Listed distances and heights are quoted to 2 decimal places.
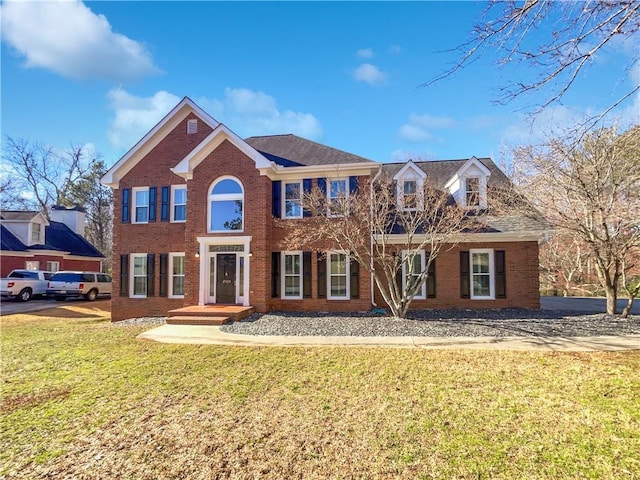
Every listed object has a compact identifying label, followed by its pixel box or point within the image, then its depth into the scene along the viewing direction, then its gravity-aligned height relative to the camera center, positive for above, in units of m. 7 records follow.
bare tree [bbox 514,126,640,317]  9.91 +2.12
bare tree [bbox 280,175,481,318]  11.46 +1.27
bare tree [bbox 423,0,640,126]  4.07 +2.96
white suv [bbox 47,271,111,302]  21.53 -1.73
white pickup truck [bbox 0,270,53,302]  20.80 -1.62
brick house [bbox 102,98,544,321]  13.24 +0.40
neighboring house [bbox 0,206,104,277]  24.09 +1.34
